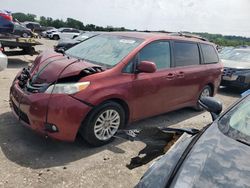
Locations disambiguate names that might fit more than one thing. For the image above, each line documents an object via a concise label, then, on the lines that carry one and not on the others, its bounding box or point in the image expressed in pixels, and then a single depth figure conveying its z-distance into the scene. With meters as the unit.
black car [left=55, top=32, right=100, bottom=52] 3.79
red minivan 2.68
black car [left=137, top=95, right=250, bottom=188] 1.32
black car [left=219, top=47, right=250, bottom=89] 6.47
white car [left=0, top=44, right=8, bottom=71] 5.17
